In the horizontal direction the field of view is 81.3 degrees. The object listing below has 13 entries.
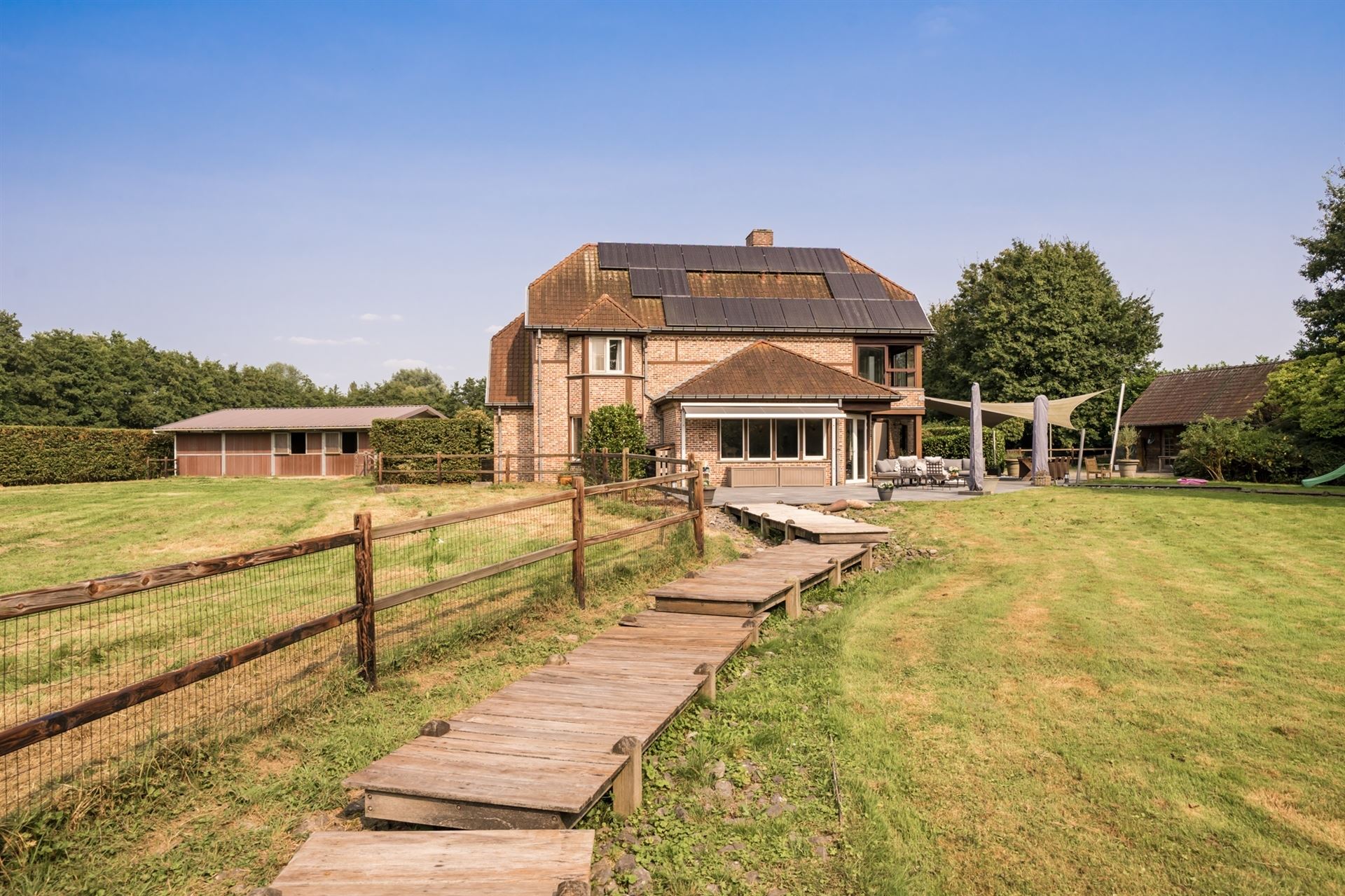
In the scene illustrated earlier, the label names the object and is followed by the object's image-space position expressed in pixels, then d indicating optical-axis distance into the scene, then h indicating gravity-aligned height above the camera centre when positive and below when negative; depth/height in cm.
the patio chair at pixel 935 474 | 2178 -77
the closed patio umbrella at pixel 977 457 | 1933 -27
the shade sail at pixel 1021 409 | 2401 +114
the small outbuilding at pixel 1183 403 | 3159 +171
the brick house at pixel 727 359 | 2366 +315
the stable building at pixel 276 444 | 3578 +54
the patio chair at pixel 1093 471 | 2648 -94
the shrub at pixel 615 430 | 2345 +64
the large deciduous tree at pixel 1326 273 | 2734 +604
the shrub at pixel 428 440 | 2655 +47
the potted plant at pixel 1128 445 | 2472 -3
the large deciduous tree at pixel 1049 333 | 4091 +595
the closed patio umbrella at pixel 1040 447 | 2152 -5
